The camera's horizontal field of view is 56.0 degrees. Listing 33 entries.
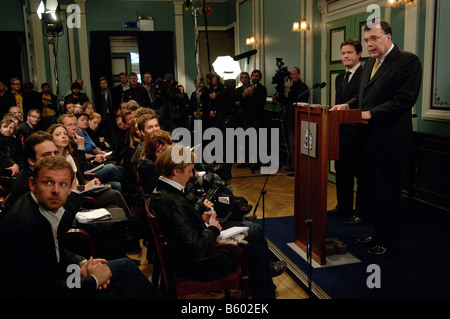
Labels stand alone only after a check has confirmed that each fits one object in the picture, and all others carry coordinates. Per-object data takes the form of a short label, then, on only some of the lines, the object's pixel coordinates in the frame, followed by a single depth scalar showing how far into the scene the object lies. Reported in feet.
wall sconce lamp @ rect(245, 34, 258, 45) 26.02
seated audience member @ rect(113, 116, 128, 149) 16.63
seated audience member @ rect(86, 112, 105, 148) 17.60
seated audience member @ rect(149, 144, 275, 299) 6.59
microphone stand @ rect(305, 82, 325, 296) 7.82
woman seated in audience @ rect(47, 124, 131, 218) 10.99
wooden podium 8.89
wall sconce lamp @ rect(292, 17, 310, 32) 18.97
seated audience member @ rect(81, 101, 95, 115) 18.67
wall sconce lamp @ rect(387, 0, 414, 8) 13.00
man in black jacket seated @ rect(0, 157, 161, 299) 4.98
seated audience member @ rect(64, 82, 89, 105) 25.53
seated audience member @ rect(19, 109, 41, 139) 15.75
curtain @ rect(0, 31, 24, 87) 29.71
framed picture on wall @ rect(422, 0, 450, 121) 12.31
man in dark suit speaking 9.11
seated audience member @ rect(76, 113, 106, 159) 15.76
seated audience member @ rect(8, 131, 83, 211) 8.28
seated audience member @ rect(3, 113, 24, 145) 14.09
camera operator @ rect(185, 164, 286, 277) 8.01
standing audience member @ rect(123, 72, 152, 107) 25.71
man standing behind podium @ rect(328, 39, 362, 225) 11.56
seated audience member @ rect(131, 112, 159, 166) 12.29
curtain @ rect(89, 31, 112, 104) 31.27
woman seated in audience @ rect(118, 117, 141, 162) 13.25
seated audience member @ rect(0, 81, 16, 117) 23.44
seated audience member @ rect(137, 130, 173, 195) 9.82
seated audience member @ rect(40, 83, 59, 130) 25.68
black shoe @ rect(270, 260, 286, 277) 8.63
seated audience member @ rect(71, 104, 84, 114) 17.49
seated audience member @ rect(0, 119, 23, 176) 12.75
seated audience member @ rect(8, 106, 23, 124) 17.26
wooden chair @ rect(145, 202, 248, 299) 6.70
